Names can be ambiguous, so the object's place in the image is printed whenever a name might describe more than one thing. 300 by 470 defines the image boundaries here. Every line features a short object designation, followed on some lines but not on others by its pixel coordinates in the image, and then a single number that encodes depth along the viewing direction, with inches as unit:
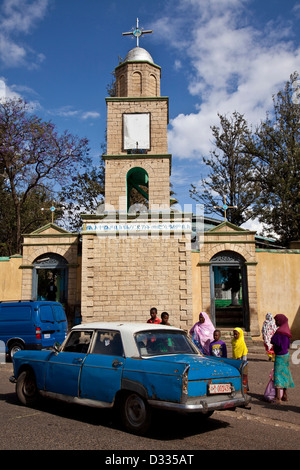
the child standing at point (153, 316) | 385.1
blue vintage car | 199.5
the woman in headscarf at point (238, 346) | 333.4
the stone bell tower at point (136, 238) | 626.5
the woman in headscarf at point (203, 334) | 356.8
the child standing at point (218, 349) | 307.7
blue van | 480.1
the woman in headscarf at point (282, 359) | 296.2
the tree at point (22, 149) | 874.1
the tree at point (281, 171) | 885.2
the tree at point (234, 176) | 997.2
